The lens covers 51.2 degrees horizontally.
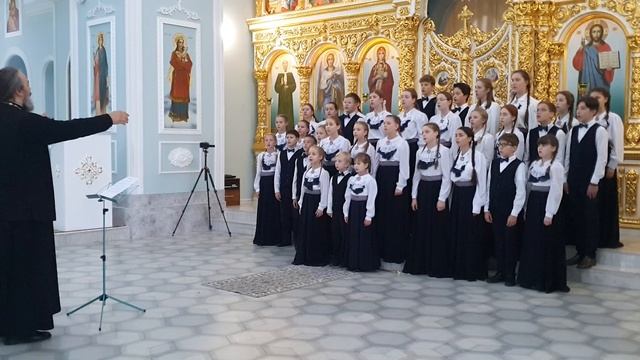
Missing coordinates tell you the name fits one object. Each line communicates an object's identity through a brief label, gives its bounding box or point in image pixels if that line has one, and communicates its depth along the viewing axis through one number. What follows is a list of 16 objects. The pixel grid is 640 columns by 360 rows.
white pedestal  9.66
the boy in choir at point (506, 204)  6.90
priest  4.81
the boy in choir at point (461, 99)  8.07
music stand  5.32
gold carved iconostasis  9.02
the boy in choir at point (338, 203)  7.86
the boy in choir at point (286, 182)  9.29
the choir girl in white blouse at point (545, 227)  6.63
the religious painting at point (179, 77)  10.88
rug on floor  6.76
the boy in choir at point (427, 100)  8.38
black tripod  10.94
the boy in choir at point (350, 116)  8.80
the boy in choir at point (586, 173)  7.04
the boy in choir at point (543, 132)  7.14
